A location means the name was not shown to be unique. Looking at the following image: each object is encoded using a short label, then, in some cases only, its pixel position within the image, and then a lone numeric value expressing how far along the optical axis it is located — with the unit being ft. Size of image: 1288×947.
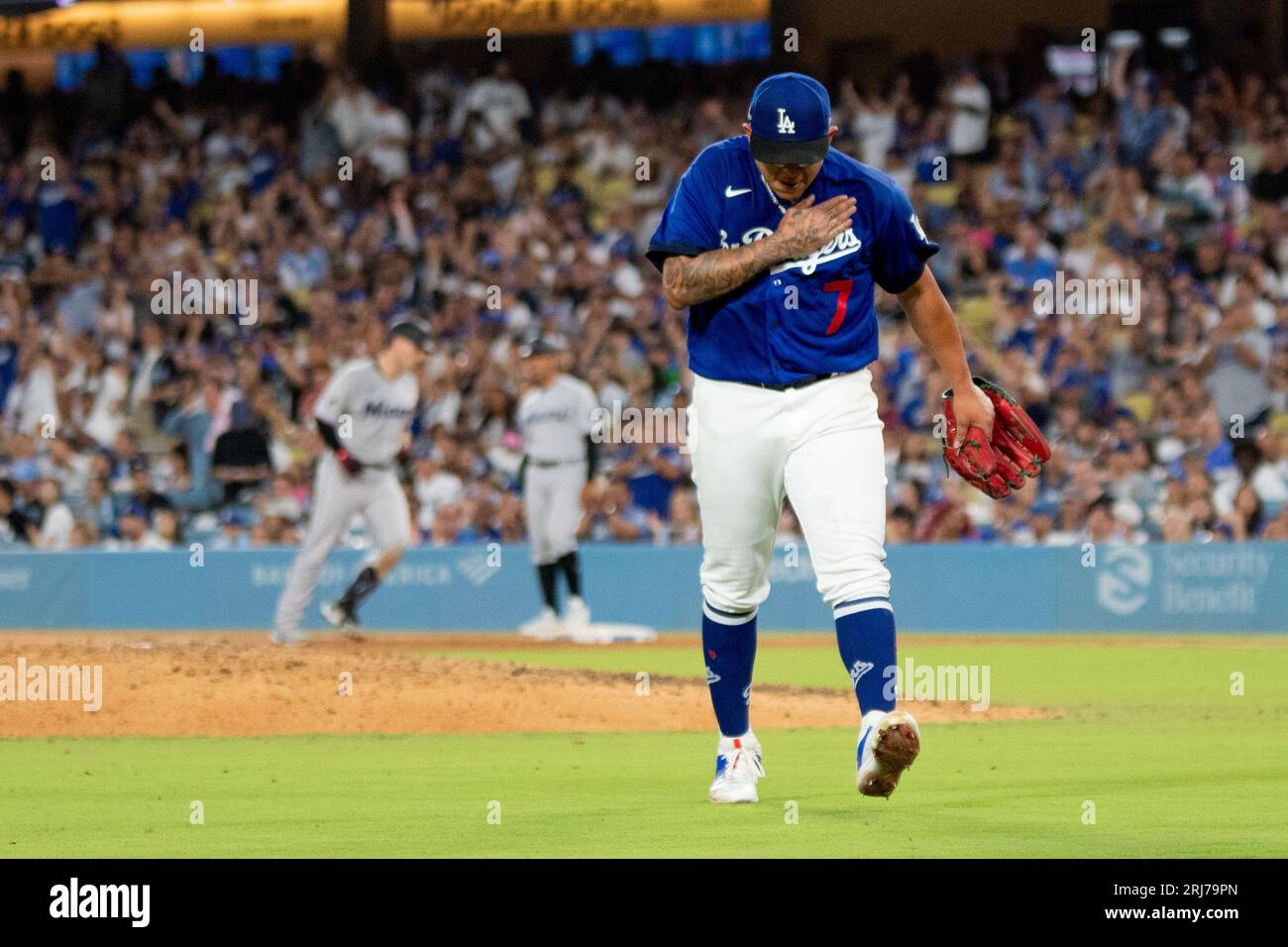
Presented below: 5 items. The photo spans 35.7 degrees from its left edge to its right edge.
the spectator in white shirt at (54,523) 65.31
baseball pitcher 21.03
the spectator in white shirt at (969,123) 71.51
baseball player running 50.06
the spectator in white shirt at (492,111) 78.18
